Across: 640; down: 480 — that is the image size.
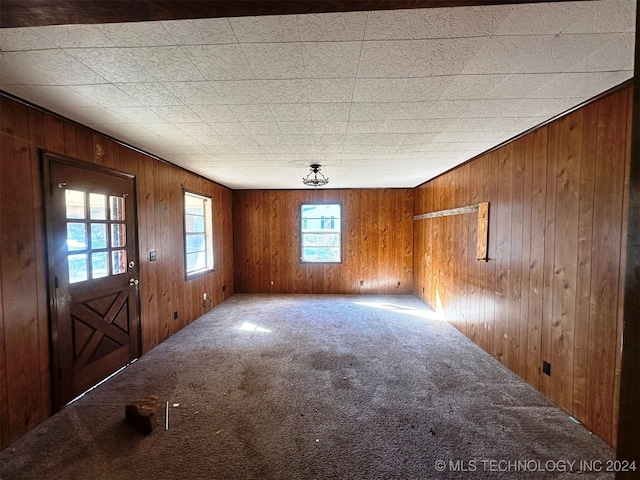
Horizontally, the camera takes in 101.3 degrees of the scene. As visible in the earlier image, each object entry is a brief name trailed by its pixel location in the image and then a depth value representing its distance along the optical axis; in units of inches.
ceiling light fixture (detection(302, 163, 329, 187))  154.1
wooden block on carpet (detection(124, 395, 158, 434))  75.5
